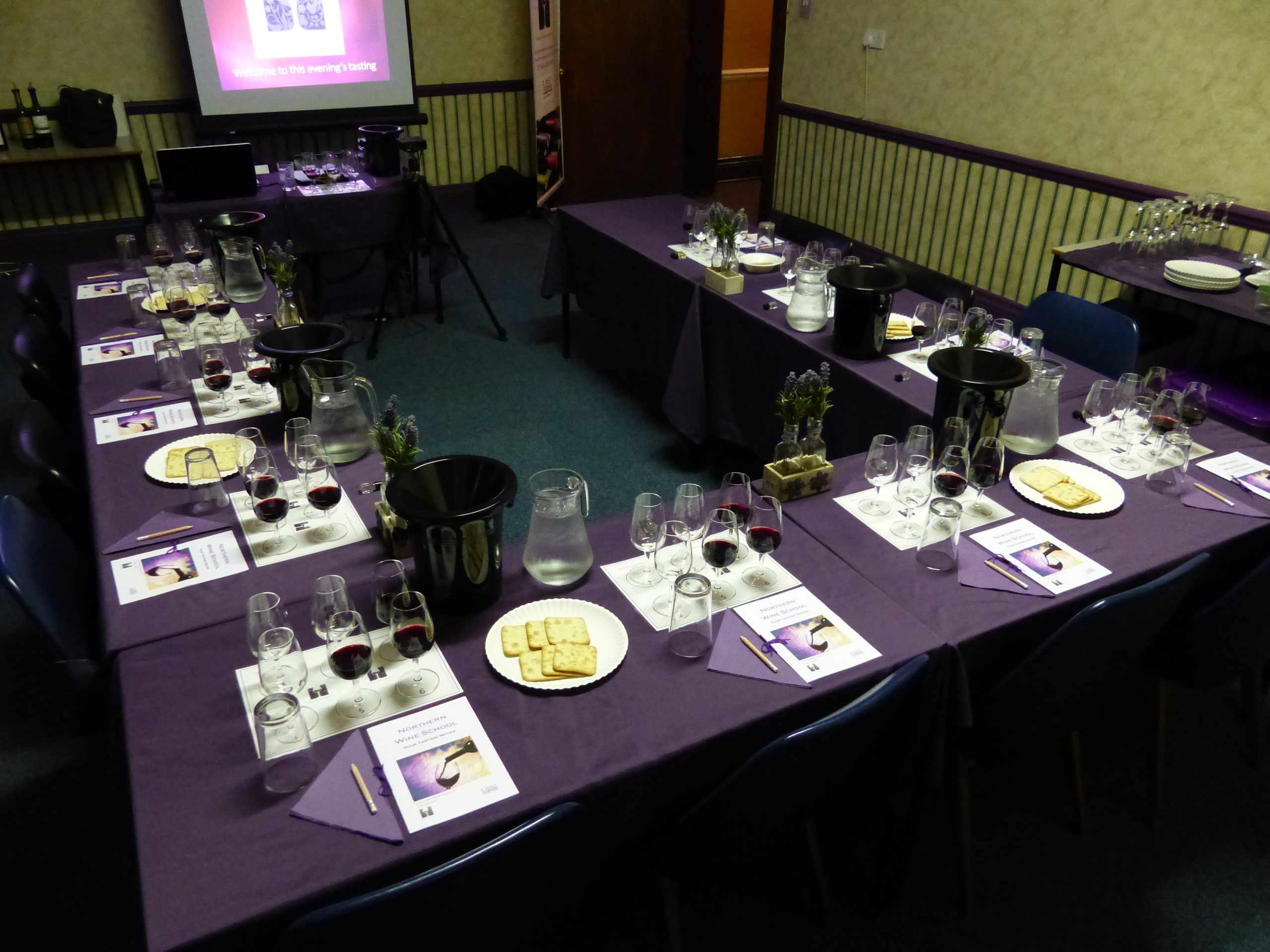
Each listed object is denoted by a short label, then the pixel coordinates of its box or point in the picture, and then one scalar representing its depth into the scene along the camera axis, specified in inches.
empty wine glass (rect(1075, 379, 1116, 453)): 91.0
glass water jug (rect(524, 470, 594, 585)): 67.2
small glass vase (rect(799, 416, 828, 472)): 82.5
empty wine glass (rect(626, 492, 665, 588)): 70.1
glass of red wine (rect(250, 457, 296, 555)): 74.4
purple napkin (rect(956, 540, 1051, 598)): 70.2
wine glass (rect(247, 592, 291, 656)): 58.6
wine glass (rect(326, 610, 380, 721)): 57.6
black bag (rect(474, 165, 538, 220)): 272.2
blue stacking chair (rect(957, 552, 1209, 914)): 64.0
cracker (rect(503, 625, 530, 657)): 62.6
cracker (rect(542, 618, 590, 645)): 63.4
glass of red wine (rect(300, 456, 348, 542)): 76.4
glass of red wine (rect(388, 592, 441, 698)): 59.4
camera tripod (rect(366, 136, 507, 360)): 175.2
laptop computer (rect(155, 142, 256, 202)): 167.0
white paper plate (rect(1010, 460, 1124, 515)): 79.9
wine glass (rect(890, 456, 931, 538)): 79.2
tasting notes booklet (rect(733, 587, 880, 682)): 63.1
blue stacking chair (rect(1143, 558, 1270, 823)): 72.9
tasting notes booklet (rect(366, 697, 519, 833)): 52.0
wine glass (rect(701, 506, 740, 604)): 69.5
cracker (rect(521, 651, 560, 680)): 60.9
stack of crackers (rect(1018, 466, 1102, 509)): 80.7
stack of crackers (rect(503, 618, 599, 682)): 60.9
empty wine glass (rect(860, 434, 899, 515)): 78.7
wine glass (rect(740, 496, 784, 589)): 70.9
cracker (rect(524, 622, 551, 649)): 63.1
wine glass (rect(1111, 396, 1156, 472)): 87.8
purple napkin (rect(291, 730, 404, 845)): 50.4
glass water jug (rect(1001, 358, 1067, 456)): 86.0
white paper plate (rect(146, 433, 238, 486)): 82.7
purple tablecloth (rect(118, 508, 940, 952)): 47.7
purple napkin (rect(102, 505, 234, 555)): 74.5
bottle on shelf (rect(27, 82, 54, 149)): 217.0
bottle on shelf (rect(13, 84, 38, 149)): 217.8
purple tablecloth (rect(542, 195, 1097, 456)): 106.6
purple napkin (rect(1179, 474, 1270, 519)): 79.6
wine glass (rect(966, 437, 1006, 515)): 79.0
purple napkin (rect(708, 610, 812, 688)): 61.7
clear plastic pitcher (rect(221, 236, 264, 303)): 122.3
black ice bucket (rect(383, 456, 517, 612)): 62.4
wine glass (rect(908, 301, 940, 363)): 113.5
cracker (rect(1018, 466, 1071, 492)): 83.1
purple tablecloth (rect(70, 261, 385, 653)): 66.2
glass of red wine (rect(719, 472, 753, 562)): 72.5
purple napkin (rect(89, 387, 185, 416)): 96.2
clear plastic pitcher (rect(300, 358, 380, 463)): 84.7
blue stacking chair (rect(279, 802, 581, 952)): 41.4
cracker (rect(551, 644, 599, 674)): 60.9
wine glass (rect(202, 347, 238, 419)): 97.2
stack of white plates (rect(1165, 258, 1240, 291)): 129.9
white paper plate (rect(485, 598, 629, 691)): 60.8
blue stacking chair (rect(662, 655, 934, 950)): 53.6
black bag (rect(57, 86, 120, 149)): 218.1
